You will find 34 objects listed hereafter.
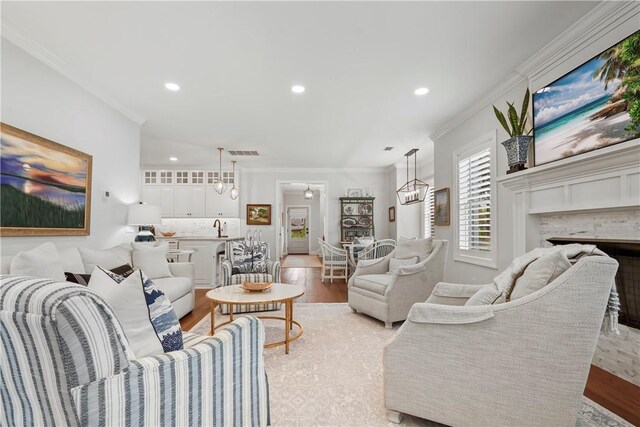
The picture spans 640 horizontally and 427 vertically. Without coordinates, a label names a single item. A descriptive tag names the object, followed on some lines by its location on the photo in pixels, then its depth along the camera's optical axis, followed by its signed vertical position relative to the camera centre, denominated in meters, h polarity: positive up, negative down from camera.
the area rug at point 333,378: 1.66 -1.12
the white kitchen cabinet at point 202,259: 5.30 -0.70
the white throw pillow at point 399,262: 3.46 -0.50
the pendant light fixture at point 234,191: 6.46 +0.67
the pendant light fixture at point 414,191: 5.61 +0.59
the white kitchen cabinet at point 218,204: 6.91 +0.39
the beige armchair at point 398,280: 3.07 -0.67
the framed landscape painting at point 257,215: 7.35 +0.13
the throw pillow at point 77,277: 2.27 -0.45
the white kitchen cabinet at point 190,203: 6.89 +0.41
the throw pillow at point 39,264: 1.98 -0.30
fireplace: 1.96 -0.39
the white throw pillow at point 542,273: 1.37 -0.25
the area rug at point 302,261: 8.49 -1.32
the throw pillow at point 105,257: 2.77 -0.38
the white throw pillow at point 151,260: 3.44 -0.47
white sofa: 2.51 -0.69
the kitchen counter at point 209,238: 5.36 -0.34
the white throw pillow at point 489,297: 1.51 -0.40
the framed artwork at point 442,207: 4.37 +0.20
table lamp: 3.78 +0.07
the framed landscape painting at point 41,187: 2.33 +0.31
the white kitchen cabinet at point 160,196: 6.89 +0.58
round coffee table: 2.50 -0.69
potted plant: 2.66 +0.74
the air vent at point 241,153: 5.80 +1.36
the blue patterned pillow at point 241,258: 3.95 -0.52
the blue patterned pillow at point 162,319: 1.16 -0.40
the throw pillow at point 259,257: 4.01 -0.52
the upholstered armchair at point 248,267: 3.60 -0.62
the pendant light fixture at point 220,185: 5.66 +0.70
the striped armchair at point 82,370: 0.78 -0.44
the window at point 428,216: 6.45 +0.09
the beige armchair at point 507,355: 1.28 -0.64
